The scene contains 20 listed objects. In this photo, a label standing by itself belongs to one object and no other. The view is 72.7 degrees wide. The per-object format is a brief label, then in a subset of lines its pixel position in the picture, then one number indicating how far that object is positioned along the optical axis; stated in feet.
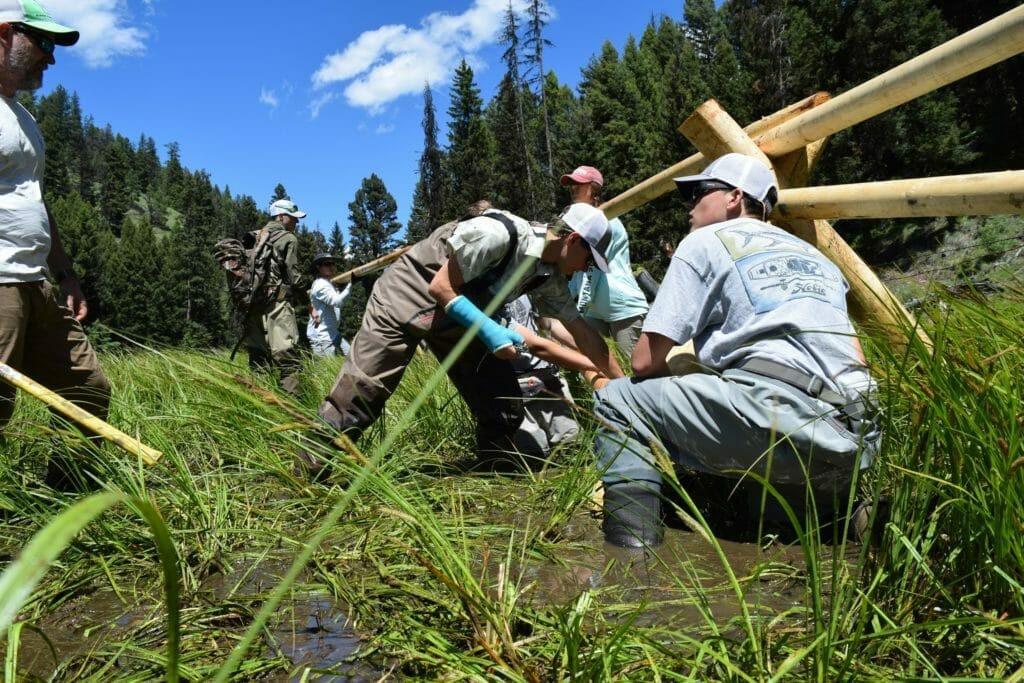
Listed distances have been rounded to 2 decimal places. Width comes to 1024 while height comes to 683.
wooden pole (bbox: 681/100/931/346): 8.36
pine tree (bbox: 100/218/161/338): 238.48
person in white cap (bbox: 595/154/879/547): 6.89
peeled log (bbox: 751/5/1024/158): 6.46
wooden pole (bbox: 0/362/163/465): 6.17
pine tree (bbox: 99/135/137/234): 430.61
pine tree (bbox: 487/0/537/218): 144.97
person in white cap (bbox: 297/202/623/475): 10.17
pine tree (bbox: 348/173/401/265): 268.41
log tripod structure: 6.26
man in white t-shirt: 8.58
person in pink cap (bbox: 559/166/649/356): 15.31
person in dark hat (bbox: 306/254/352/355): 29.78
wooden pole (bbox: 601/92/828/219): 10.03
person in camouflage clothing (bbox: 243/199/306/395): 22.26
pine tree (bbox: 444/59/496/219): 166.30
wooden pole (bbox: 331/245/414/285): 16.53
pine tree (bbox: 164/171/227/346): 279.08
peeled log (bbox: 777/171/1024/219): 5.83
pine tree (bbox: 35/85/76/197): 373.22
